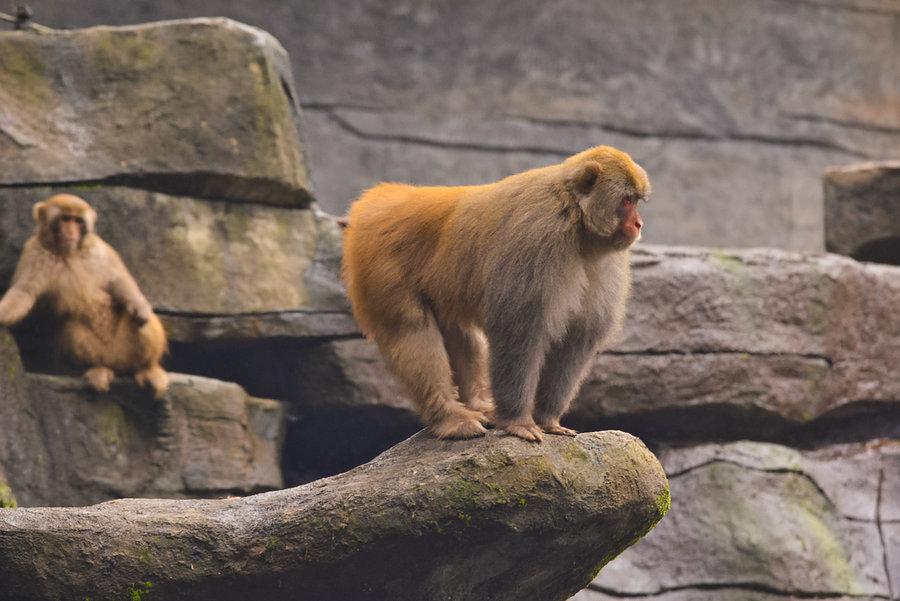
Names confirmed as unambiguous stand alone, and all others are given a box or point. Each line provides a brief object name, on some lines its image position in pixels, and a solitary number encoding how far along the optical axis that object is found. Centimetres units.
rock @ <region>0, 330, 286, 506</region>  1424
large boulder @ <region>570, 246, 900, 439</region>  1611
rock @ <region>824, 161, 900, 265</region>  1805
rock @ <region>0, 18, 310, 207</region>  1577
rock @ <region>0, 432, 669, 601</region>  873
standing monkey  948
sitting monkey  1509
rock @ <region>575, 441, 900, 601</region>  1534
